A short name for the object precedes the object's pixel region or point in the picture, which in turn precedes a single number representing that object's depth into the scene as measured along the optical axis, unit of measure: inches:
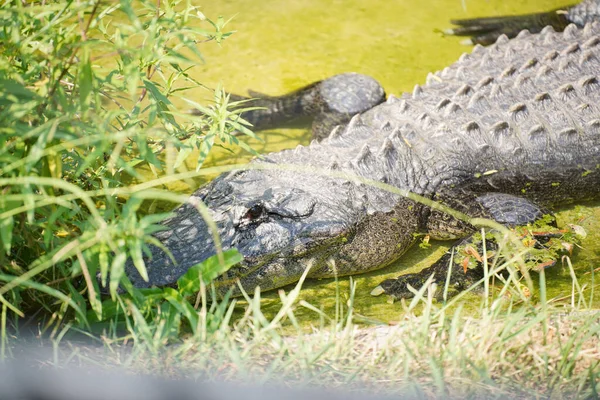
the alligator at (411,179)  249.9
